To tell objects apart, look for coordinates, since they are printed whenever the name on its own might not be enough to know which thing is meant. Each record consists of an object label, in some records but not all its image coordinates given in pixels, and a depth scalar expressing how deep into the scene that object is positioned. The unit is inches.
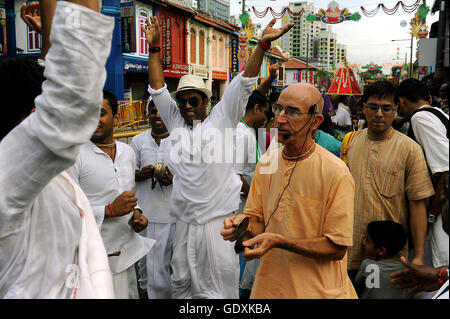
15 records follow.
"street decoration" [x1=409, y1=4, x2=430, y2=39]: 586.9
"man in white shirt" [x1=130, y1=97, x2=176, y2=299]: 148.9
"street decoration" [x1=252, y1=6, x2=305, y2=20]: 599.0
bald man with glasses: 79.6
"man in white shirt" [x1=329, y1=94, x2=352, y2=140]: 300.6
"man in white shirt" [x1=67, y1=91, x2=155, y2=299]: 105.5
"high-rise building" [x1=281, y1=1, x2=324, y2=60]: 2342.3
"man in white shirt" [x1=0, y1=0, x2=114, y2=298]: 36.8
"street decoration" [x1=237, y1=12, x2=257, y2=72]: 768.1
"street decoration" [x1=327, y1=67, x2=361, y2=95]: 360.8
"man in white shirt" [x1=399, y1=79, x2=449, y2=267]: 114.9
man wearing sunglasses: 129.8
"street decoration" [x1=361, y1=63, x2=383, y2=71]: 2483.3
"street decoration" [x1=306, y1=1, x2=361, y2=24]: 606.9
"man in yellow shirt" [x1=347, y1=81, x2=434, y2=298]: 113.2
